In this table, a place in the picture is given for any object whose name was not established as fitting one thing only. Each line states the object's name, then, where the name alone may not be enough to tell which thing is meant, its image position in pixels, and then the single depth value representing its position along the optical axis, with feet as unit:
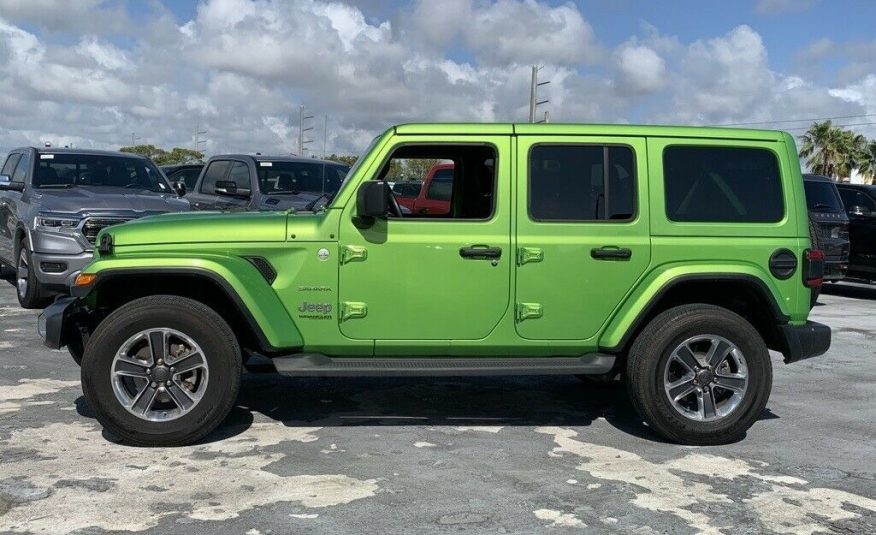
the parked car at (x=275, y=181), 37.42
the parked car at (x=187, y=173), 58.54
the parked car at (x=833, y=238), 43.16
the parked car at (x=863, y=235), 45.83
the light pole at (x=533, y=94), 158.55
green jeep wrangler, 17.25
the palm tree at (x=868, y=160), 194.49
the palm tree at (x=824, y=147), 193.57
